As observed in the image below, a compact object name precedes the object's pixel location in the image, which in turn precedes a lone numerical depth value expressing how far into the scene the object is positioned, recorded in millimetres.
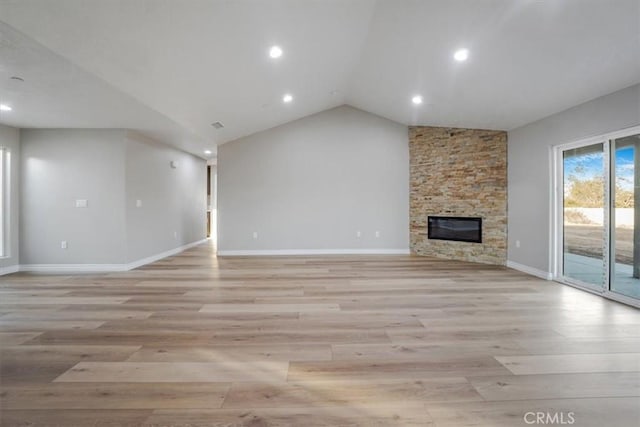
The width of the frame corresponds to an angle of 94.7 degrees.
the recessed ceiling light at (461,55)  3611
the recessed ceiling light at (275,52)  3732
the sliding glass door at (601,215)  3570
